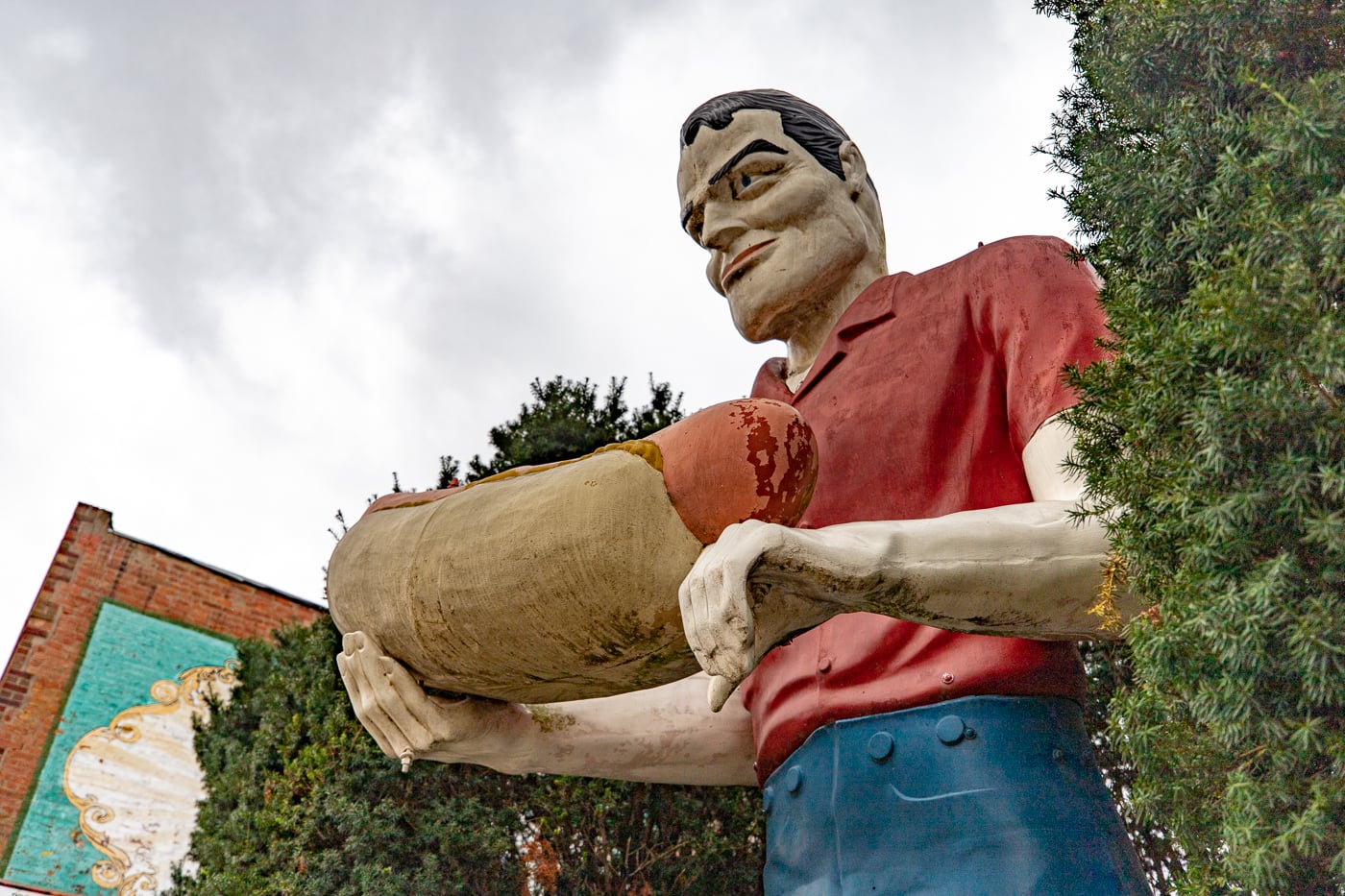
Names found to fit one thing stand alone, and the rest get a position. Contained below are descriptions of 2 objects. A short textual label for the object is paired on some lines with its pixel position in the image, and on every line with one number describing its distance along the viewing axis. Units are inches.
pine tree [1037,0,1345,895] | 47.4
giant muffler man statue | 65.1
